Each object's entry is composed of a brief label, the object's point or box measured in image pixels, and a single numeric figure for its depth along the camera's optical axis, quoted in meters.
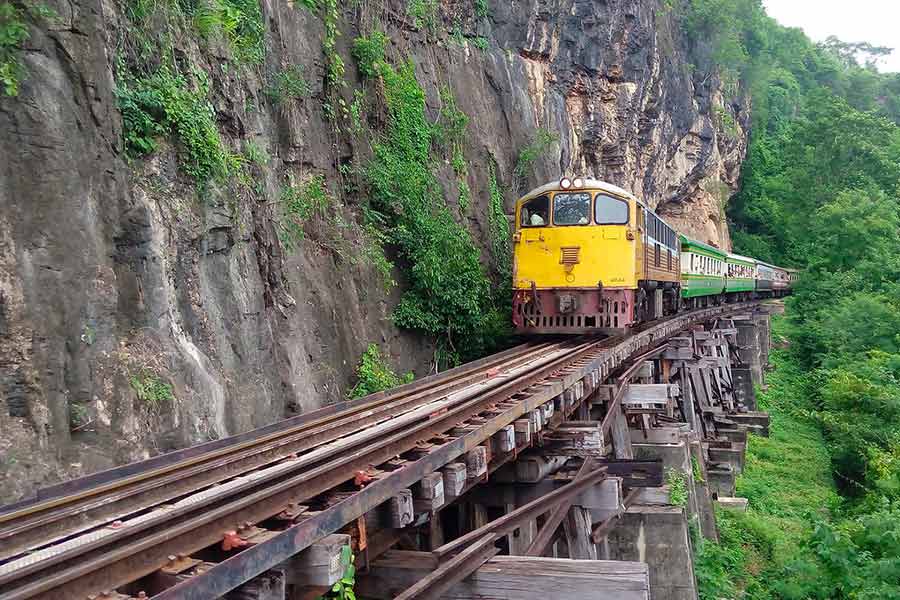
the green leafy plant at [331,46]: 11.73
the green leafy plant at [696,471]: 10.98
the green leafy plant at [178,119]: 6.93
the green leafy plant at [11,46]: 5.52
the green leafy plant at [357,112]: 12.04
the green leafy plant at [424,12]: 15.47
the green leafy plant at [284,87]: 10.12
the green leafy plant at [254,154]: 8.84
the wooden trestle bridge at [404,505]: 2.92
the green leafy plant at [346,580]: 3.25
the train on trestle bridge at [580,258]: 12.37
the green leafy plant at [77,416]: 5.58
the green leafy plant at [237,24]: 8.39
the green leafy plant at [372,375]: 10.05
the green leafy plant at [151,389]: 6.19
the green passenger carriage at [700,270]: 19.73
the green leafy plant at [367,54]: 12.73
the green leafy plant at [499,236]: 15.99
